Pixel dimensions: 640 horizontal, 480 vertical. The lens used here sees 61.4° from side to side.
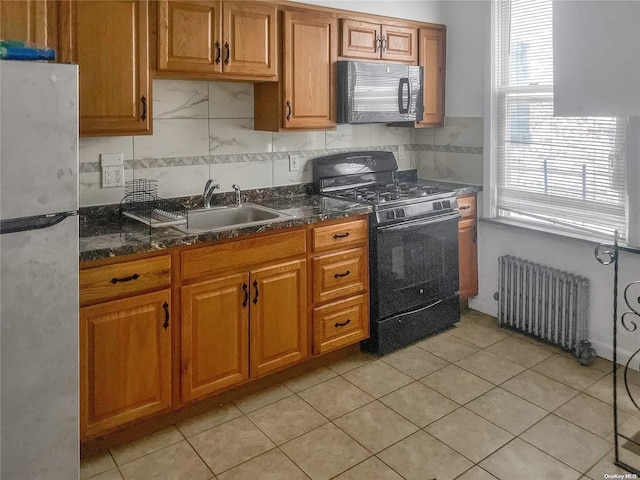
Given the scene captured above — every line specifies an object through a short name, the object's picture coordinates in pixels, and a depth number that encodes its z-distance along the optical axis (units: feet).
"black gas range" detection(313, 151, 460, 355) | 10.69
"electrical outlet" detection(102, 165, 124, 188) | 9.14
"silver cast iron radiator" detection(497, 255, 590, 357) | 10.84
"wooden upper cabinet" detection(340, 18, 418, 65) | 11.00
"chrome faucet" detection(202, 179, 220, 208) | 10.01
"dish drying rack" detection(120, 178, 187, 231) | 8.93
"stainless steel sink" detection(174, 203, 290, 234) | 9.87
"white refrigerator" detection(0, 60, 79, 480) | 5.74
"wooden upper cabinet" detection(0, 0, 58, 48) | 6.95
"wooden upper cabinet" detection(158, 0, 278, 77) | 8.57
